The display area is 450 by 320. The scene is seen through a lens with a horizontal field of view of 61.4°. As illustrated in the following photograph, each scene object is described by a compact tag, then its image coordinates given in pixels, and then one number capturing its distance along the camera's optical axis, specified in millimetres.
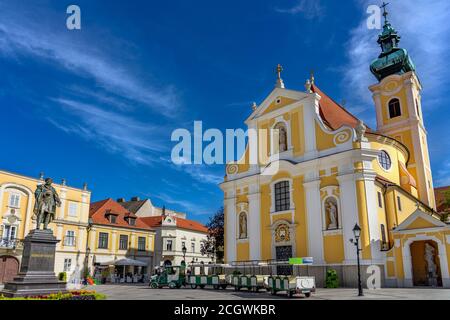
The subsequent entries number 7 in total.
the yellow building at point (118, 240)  38500
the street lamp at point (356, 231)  17209
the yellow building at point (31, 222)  30719
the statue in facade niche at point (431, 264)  22361
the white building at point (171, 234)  46978
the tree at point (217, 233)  40281
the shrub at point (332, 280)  22000
